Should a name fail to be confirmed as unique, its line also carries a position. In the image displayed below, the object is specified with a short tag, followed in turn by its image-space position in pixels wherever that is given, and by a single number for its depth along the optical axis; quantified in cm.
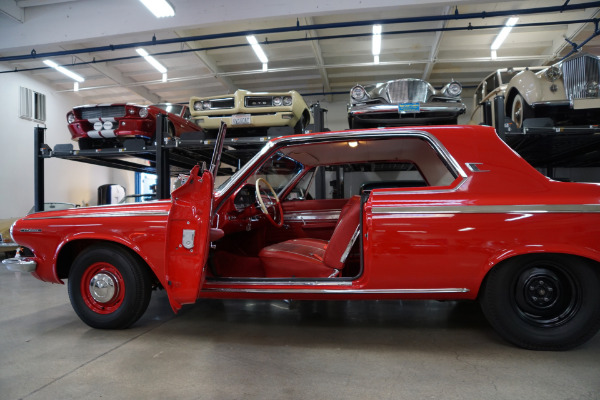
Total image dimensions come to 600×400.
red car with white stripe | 537
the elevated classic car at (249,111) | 543
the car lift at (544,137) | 458
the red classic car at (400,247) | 225
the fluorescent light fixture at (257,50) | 882
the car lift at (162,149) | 537
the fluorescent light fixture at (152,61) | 947
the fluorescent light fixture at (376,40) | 823
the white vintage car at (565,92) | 461
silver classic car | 496
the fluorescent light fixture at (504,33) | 817
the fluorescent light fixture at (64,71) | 1022
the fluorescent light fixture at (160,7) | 621
